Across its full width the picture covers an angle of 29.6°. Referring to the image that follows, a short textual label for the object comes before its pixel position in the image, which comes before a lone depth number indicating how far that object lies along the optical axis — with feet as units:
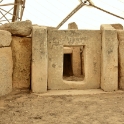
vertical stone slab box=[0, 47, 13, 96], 17.42
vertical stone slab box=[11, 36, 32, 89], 19.19
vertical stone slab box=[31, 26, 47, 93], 18.33
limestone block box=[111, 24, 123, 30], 25.23
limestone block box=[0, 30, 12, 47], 17.48
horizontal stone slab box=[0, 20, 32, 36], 18.61
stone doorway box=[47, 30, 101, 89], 19.35
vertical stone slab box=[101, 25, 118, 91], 19.02
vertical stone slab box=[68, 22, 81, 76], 31.24
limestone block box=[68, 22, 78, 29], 30.75
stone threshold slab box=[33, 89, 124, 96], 18.04
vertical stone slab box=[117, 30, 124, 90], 19.70
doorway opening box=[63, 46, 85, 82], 31.24
